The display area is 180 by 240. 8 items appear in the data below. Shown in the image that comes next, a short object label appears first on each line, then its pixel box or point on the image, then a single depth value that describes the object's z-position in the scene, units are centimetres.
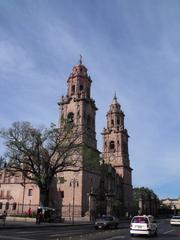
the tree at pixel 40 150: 4197
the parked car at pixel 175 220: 3878
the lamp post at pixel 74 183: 5855
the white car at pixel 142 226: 2138
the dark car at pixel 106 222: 3061
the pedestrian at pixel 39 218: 3536
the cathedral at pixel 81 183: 5761
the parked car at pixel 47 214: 3936
